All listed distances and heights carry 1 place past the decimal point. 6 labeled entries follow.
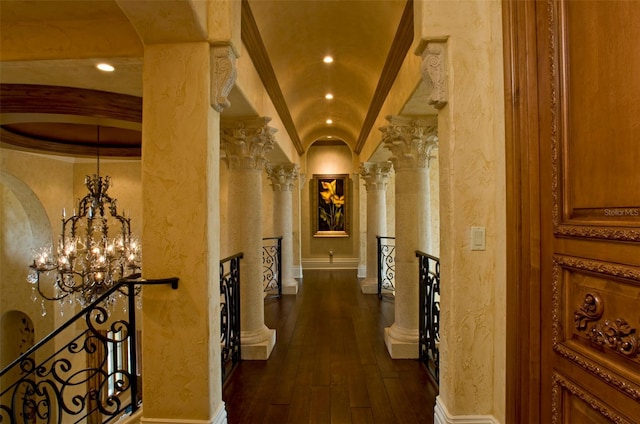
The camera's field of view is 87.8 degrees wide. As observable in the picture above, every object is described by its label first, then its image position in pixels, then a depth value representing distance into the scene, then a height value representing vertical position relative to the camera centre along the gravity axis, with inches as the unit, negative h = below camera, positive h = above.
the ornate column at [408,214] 139.9 -0.5
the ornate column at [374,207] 262.5 +5.1
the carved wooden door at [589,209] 45.5 +0.3
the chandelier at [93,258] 173.2 -23.5
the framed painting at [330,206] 379.6 +8.7
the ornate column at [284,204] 267.0 +8.2
